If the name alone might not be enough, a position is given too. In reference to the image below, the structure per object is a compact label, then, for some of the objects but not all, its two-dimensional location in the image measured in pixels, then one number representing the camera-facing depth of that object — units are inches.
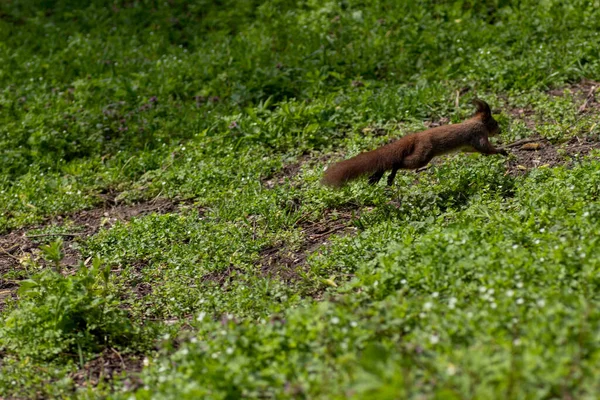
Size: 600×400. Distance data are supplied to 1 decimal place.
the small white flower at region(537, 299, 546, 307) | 305.6
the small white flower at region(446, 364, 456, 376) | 271.7
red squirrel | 525.0
